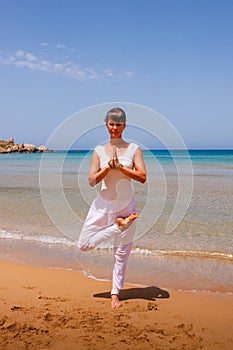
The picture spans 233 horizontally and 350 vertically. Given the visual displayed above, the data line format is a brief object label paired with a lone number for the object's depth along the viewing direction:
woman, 3.97
